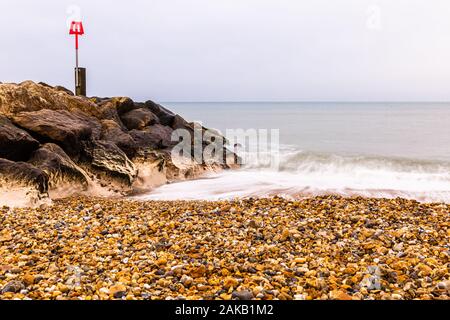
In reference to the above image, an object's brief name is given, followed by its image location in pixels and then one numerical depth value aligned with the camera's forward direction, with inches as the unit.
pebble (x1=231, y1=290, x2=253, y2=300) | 162.7
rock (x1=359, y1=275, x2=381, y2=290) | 171.3
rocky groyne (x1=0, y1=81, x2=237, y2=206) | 357.4
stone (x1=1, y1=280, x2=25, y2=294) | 171.6
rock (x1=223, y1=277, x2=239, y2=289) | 172.4
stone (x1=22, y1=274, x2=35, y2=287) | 178.4
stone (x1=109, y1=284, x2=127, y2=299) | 165.4
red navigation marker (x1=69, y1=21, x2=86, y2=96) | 783.7
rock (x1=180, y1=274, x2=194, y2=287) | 175.9
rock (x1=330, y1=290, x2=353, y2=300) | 161.6
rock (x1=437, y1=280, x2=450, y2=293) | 170.0
